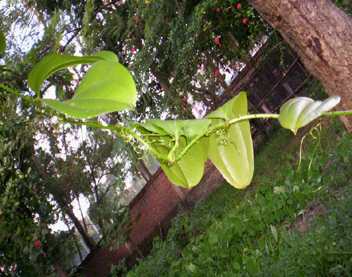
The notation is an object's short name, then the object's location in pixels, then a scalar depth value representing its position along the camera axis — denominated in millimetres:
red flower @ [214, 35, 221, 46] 4048
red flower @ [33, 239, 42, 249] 4145
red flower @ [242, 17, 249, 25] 3965
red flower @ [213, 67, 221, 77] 4587
